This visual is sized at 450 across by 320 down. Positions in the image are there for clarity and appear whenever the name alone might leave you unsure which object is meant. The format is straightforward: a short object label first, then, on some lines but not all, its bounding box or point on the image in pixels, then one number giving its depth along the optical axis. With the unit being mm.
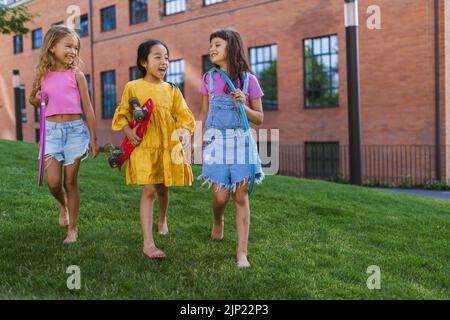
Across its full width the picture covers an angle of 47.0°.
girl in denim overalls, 4074
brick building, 14844
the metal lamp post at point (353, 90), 9180
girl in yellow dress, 4086
